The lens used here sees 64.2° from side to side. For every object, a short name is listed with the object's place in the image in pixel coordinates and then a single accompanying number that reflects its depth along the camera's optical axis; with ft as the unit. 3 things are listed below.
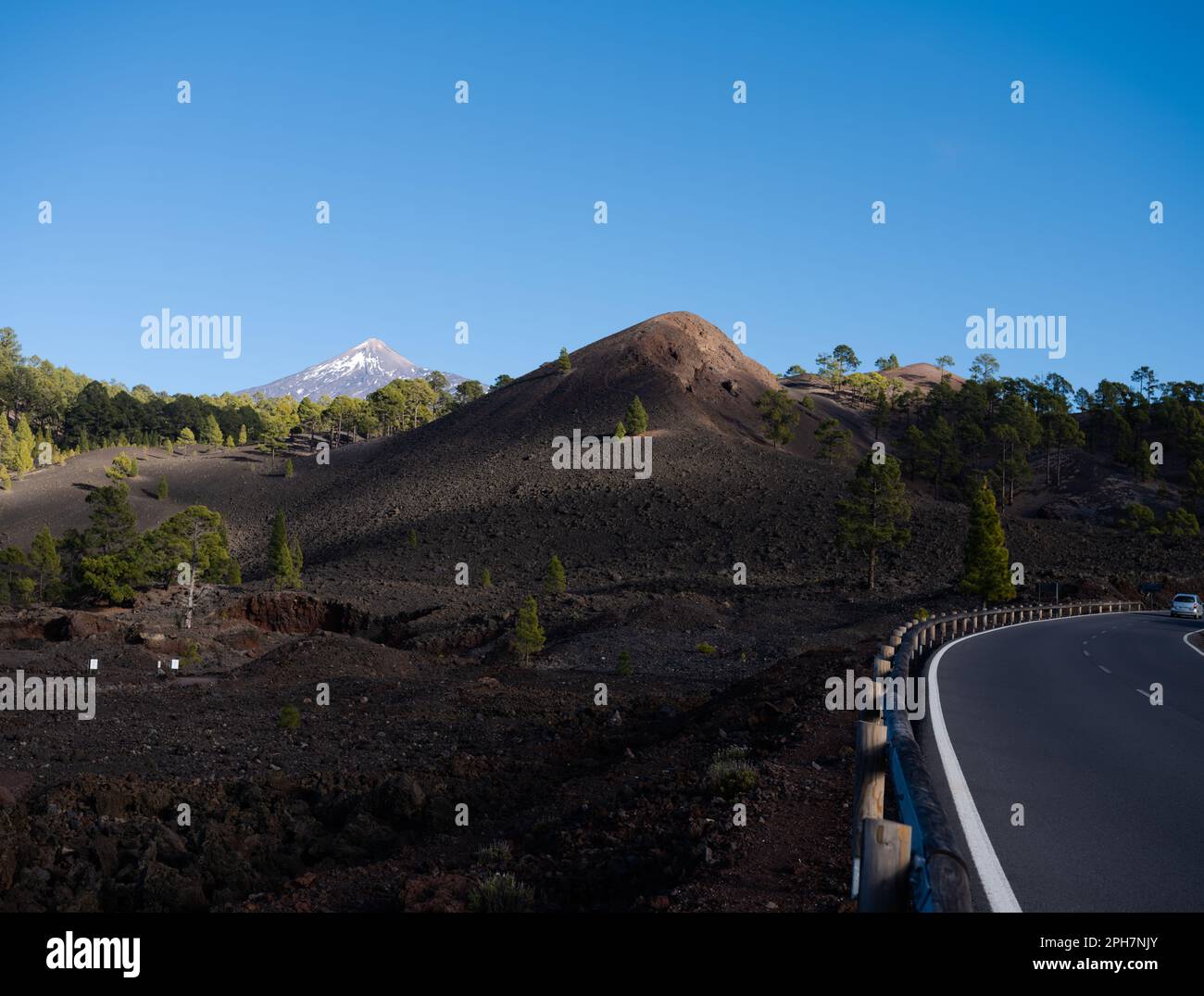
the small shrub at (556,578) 162.81
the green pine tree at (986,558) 152.05
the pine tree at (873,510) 168.66
